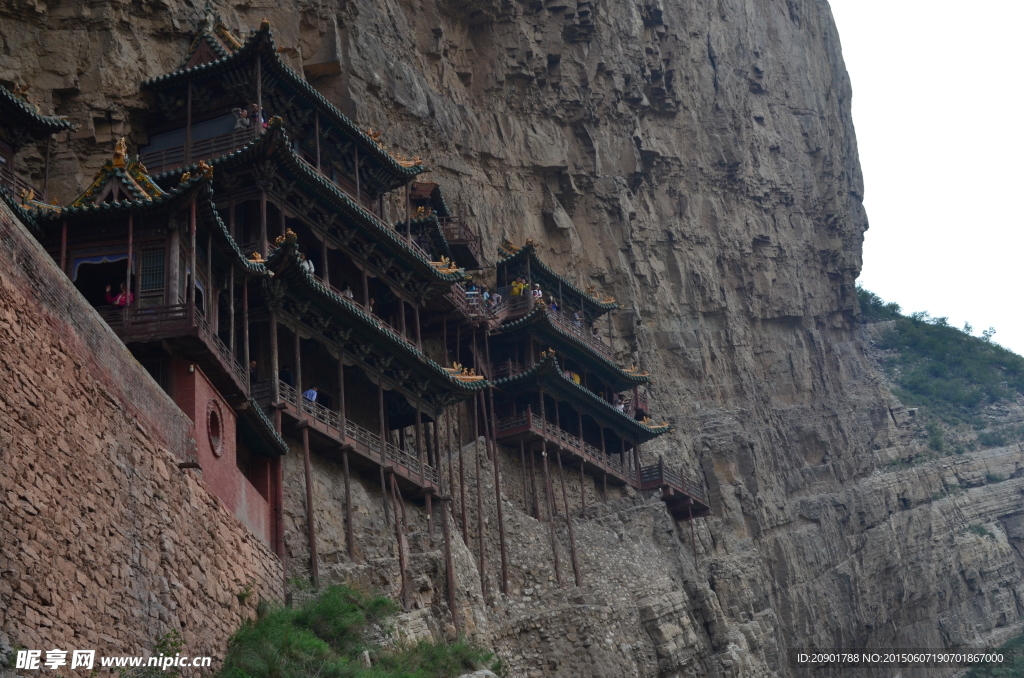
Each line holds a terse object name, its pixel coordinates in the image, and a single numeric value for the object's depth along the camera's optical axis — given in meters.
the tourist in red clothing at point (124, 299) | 21.16
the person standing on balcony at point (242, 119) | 30.55
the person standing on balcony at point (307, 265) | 26.97
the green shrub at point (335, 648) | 17.73
